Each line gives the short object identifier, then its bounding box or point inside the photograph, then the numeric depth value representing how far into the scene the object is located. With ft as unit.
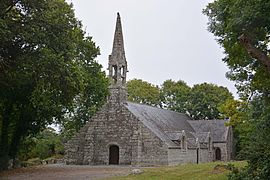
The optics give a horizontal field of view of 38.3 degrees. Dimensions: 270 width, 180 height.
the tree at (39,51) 59.00
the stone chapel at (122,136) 118.83
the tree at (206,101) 211.20
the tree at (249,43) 41.34
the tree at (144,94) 235.61
